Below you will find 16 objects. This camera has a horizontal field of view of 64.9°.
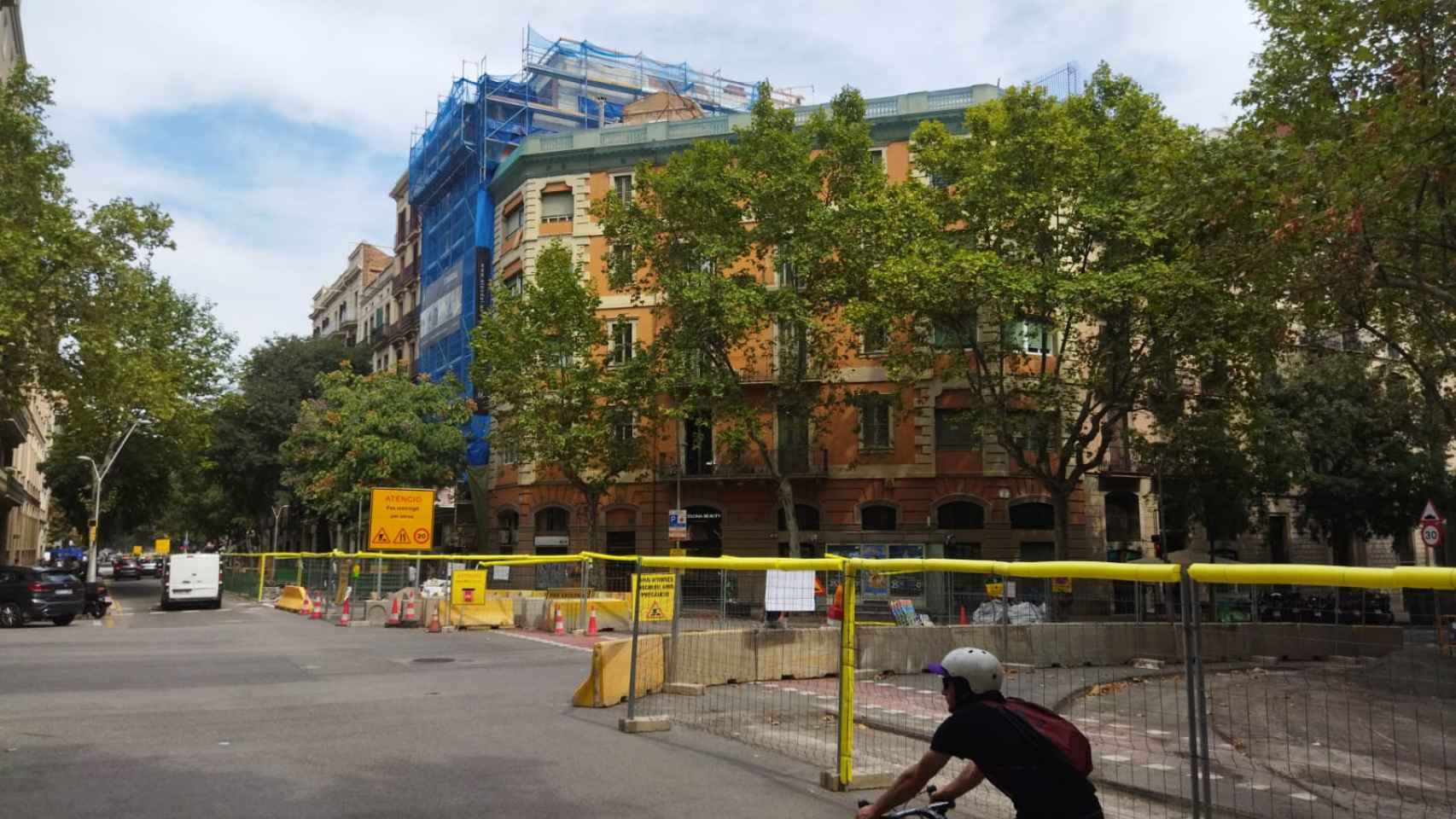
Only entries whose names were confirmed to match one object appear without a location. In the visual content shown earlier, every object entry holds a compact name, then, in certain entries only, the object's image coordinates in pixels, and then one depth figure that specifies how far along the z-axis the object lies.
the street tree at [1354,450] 35.25
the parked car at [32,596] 26.66
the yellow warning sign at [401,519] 30.42
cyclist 4.23
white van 35.41
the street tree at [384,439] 43.28
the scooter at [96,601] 30.78
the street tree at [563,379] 36.19
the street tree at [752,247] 33.31
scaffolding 49.66
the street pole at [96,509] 47.94
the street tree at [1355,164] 15.72
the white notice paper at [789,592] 11.47
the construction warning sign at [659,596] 13.38
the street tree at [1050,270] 28.73
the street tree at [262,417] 55.53
